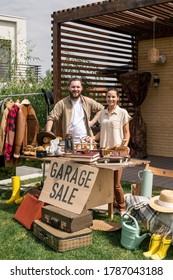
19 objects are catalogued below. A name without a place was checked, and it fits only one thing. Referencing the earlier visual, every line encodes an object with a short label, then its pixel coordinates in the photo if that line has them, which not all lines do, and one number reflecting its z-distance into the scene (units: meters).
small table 4.61
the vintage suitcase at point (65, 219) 4.07
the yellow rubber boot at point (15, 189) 5.84
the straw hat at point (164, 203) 3.84
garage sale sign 4.18
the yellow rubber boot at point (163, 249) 3.76
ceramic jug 4.60
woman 4.88
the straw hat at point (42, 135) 5.03
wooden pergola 7.56
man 5.09
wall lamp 10.18
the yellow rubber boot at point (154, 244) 3.83
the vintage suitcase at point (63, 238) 3.97
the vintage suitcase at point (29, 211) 4.69
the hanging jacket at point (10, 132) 5.42
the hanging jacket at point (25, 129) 5.41
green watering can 3.97
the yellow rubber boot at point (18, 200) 5.76
